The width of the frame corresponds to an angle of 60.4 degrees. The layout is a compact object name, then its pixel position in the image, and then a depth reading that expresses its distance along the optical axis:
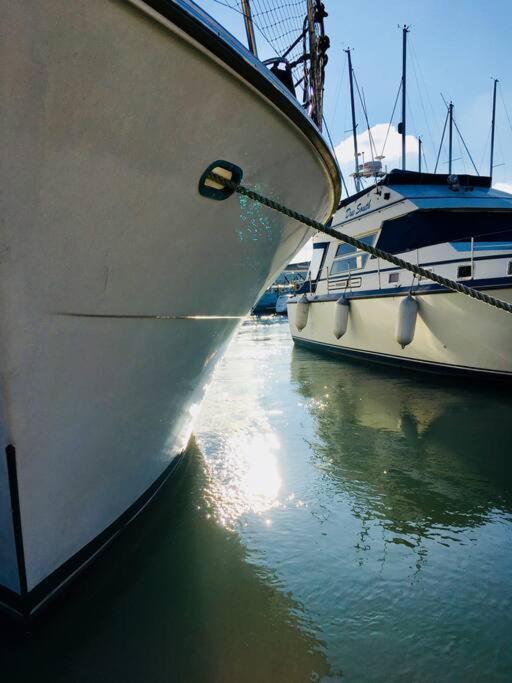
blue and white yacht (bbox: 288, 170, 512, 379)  5.79
